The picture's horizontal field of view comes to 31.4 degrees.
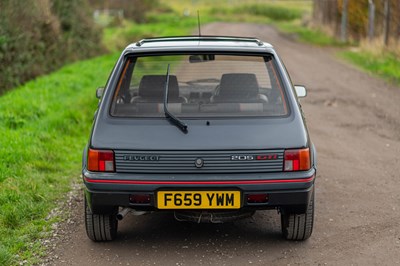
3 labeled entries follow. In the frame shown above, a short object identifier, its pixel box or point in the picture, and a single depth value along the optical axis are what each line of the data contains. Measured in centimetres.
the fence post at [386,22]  2238
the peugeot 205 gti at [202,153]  511
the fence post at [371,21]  2566
